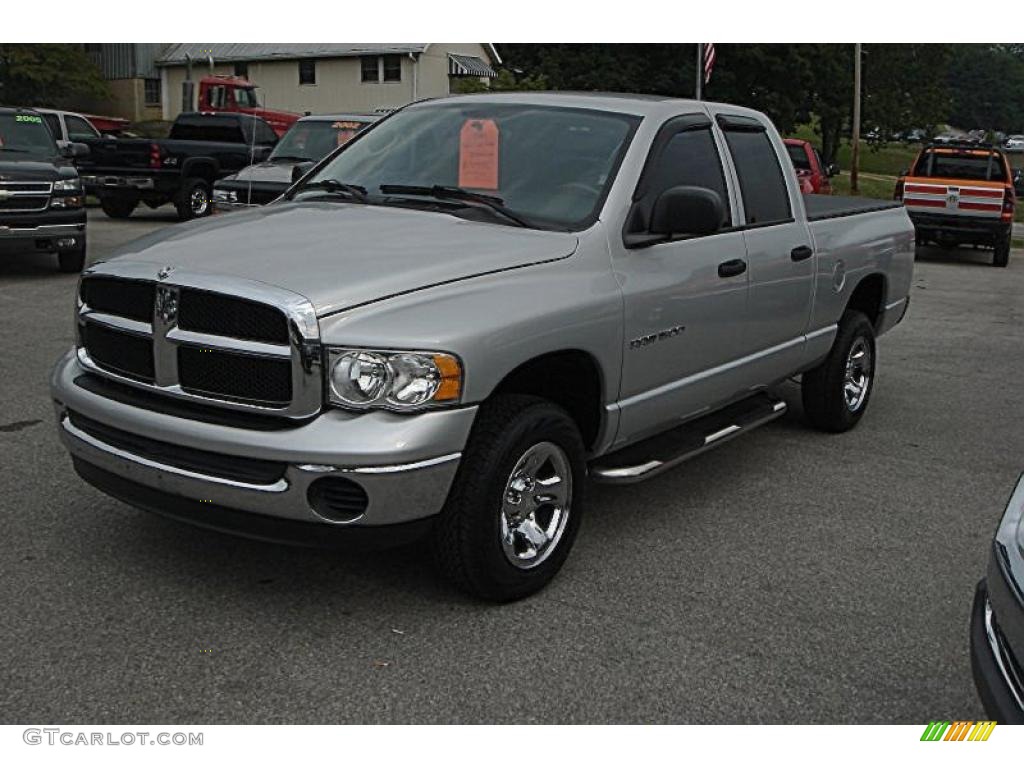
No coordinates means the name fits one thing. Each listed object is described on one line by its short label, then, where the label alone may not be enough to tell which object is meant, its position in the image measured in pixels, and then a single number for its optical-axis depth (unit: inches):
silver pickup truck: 144.3
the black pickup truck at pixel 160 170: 737.6
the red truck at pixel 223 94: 1194.6
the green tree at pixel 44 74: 1619.1
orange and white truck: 697.6
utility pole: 1312.7
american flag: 937.6
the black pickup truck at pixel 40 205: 474.3
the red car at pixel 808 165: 732.5
